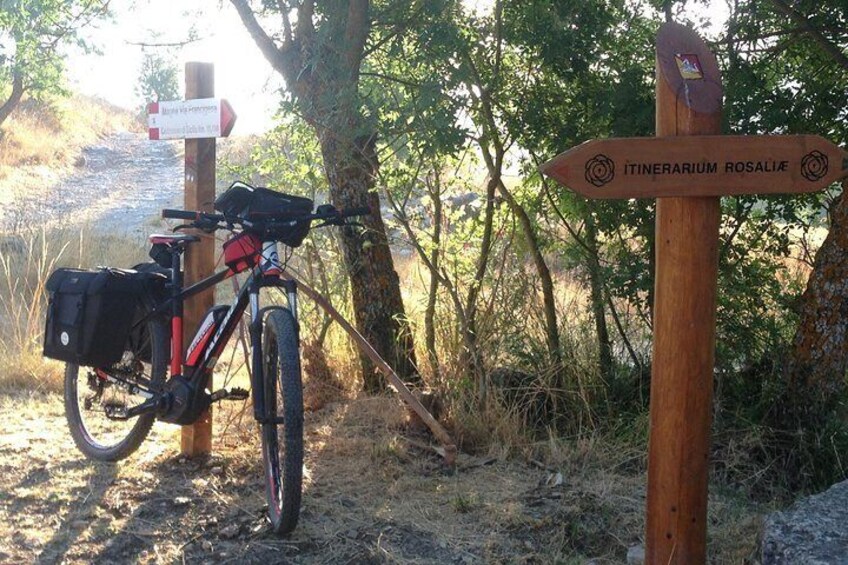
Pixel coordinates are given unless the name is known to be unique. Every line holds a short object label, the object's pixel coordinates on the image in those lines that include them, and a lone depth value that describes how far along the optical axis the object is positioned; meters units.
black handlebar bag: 4.52
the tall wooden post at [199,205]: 5.34
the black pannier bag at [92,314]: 5.00
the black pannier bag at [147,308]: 5.19
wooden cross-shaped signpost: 3.28
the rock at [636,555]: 4.14
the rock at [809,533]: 3.29
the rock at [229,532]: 4.45
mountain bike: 4.40
